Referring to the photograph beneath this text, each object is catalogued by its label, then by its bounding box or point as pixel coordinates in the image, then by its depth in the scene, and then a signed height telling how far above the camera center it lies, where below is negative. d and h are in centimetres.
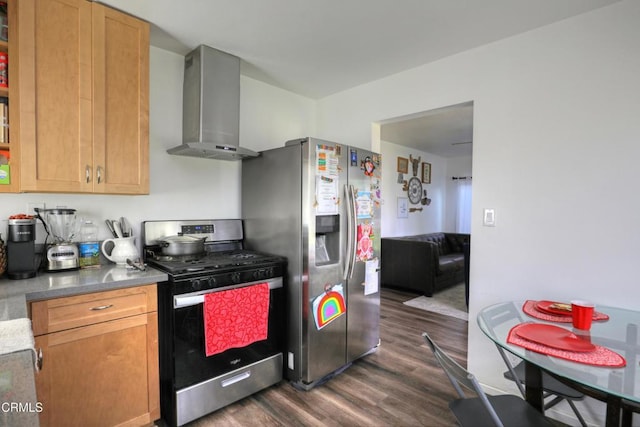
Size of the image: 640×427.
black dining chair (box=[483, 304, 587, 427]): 154 -87
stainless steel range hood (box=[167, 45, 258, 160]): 235 +76
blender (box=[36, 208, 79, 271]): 191 -19
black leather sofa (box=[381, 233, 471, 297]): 479 -90
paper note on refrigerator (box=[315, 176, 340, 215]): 235 +9
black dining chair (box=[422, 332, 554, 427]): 127 -87
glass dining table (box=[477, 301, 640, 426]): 108 -56
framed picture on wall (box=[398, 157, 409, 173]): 607 +83
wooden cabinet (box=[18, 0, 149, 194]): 171 +62
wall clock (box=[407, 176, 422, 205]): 635 +37
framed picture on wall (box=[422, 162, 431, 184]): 678 +76
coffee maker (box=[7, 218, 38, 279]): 173 -23
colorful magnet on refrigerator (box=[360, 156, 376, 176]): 271 +36
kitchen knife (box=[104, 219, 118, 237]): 221 -13
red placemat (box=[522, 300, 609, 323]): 159 -54
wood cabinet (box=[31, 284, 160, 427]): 156 -79
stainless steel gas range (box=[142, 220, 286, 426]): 189 -73
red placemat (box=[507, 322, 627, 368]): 117 -55
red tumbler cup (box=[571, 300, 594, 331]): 142 -46
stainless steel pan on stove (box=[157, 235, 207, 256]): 224 -27
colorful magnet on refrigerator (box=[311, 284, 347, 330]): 237 -74
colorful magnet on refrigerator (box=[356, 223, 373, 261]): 267 -29
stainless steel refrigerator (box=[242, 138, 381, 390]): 232 -24
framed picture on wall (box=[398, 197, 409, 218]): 605 +3
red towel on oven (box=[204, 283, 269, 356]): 199 -71
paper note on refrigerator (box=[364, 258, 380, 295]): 276 -59
